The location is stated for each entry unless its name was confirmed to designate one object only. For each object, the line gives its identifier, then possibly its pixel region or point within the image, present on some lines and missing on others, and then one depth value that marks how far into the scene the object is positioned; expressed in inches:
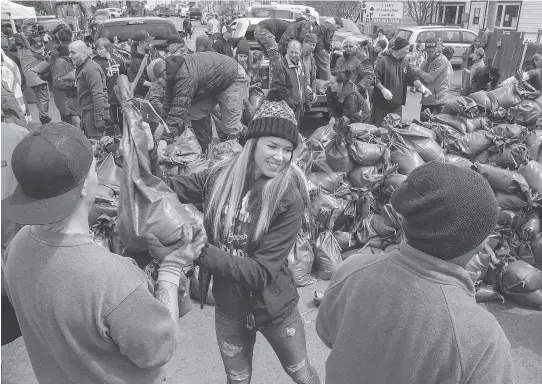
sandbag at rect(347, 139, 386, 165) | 178.5
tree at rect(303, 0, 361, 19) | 1205.1
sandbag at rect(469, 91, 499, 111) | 213.9
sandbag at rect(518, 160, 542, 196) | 162.2
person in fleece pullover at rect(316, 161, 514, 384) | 44.3
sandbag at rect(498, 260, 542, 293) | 145.3
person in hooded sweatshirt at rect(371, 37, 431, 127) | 254.5
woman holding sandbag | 80.7
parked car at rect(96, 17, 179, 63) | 396.8
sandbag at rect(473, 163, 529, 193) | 160.6
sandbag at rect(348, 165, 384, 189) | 176.5
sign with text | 703.1
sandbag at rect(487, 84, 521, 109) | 222.7
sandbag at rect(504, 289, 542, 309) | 147.0
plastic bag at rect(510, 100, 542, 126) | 223.3
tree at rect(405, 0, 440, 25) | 1063.0
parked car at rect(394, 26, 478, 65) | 562.9
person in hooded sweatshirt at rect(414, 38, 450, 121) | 283.4
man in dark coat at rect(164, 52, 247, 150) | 195.9
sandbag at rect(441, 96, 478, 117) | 207.2
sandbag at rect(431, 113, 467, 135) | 200.5
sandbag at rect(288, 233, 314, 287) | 158.7
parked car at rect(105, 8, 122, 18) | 1253.0
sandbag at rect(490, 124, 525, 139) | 188.4
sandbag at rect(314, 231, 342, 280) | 162.2
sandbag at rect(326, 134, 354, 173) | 179.6
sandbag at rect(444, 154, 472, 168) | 176.1
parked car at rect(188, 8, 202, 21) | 1547.7
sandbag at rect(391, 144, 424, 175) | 179.0
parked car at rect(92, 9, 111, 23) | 981.6
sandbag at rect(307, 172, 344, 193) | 177.8
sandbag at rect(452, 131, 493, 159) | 188.5
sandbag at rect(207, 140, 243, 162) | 176.1
